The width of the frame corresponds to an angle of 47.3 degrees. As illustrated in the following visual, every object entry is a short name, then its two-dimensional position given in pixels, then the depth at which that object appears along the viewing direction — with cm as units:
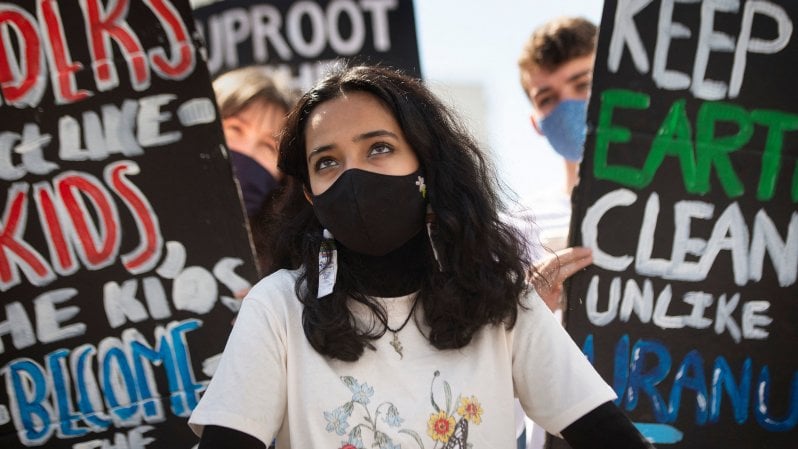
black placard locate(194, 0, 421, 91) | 434
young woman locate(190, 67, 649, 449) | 180
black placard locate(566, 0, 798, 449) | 256
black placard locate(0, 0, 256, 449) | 253
